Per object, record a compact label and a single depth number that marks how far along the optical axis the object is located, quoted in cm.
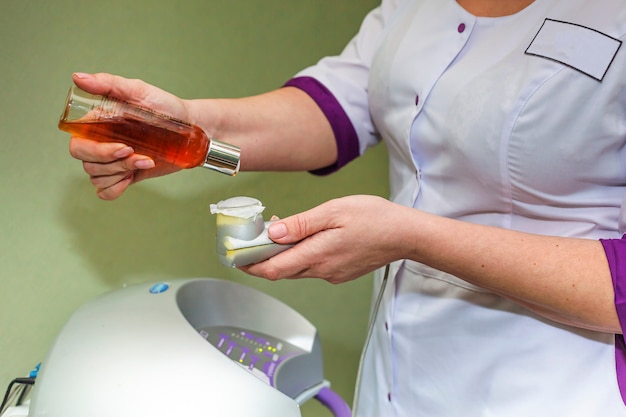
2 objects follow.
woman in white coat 71
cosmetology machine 70
